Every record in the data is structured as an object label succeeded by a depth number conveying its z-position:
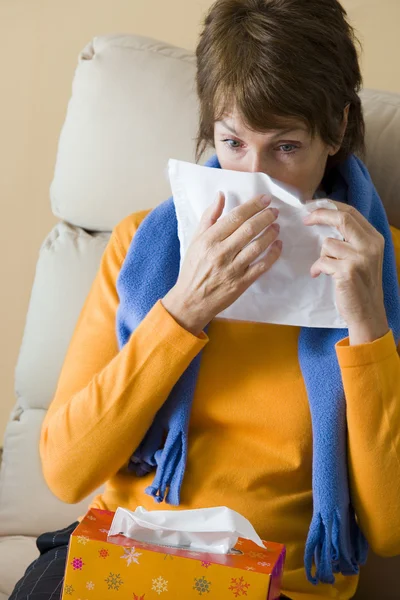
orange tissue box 1.52
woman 1.70
